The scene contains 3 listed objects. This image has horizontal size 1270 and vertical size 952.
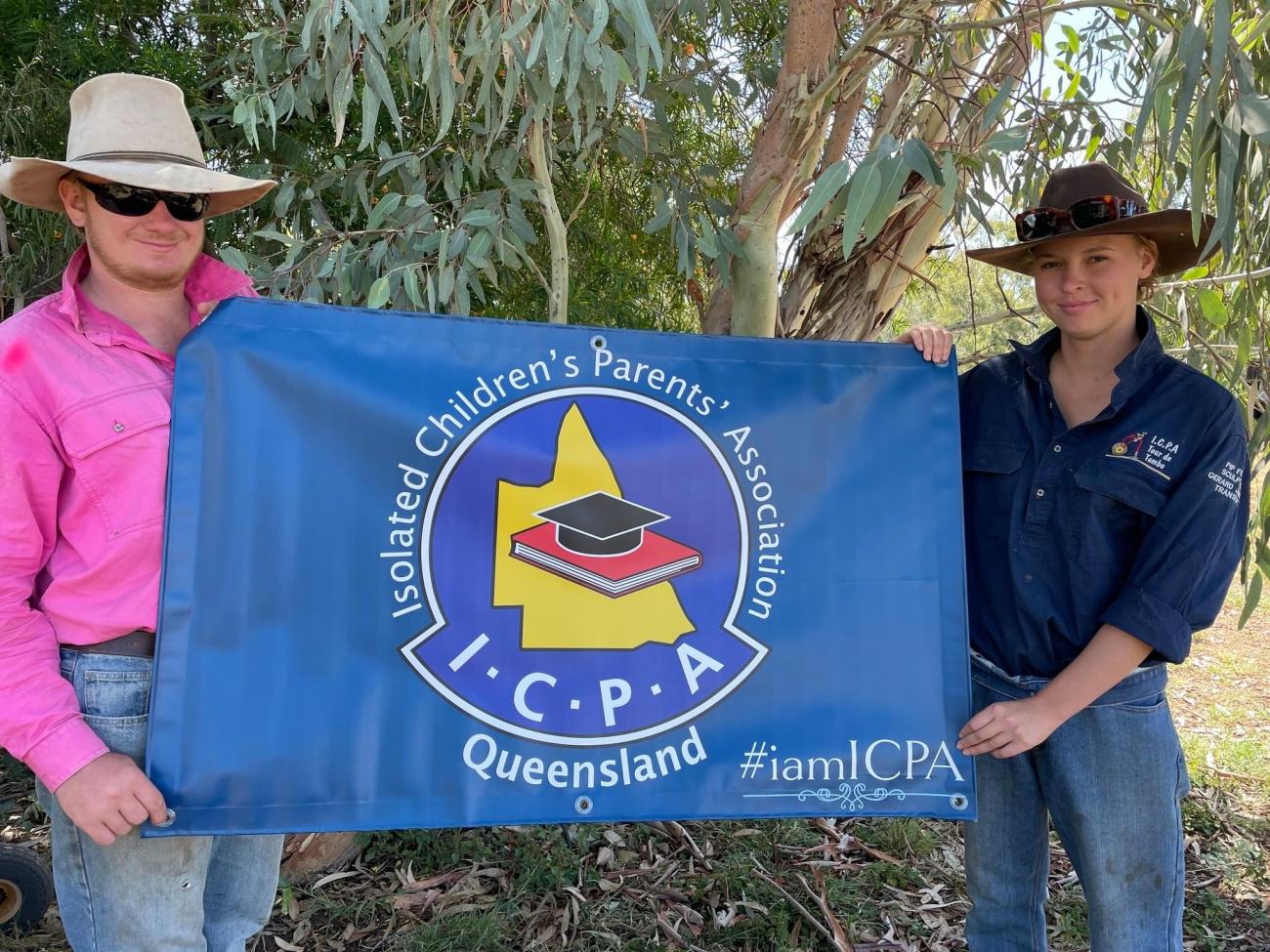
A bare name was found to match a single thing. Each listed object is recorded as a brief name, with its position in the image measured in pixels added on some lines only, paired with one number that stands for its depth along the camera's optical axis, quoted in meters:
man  1.48
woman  1.73
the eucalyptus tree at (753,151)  1.88
